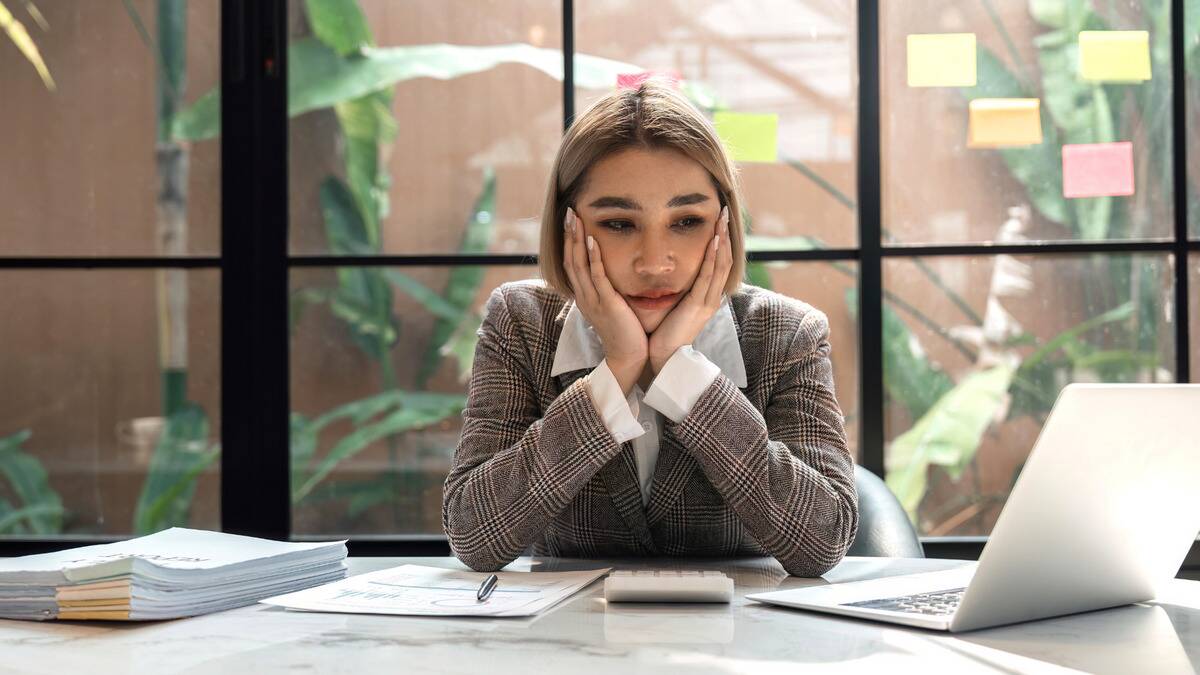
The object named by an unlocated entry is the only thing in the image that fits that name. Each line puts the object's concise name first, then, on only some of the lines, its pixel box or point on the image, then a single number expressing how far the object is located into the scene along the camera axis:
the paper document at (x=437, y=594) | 1.10
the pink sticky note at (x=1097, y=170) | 2.78
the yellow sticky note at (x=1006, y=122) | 2.80
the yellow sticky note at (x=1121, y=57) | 2.77
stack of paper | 1.06
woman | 1.51
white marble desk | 0.88
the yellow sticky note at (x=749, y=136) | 2.84
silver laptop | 0.93
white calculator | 1.12
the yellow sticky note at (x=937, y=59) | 2.79
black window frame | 2.80
